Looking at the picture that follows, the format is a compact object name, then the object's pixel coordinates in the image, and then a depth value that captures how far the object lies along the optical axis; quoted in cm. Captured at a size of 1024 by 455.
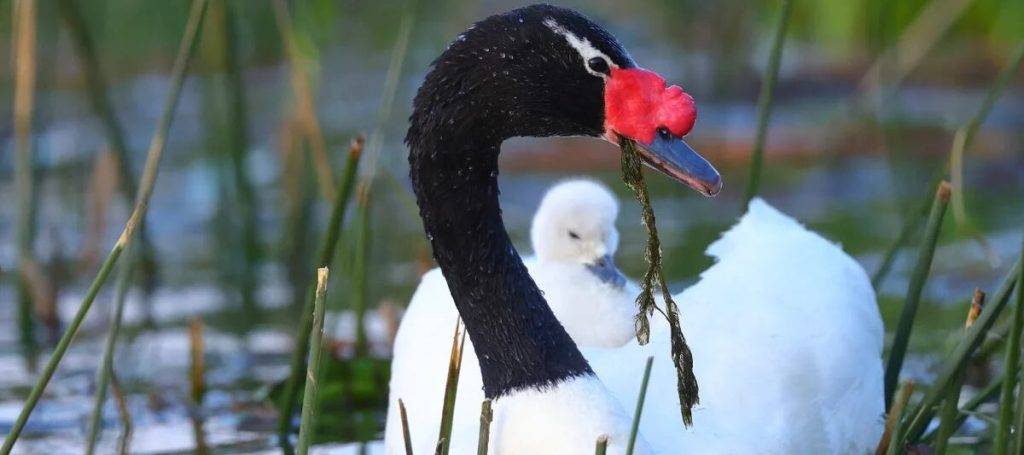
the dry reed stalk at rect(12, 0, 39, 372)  1162
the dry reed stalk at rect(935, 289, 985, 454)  725
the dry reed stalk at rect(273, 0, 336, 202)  1211
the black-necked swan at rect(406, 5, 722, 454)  743
